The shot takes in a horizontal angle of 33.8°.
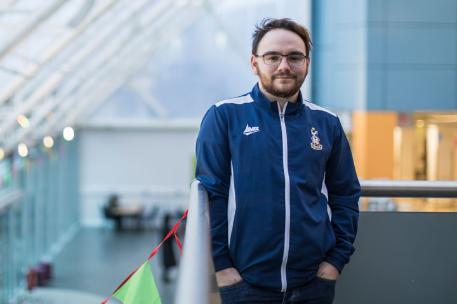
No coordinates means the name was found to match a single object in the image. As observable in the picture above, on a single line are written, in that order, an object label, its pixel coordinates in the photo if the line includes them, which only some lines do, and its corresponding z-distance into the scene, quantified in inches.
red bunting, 92.8
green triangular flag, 102.4
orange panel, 316.5
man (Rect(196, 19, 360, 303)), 81.8
